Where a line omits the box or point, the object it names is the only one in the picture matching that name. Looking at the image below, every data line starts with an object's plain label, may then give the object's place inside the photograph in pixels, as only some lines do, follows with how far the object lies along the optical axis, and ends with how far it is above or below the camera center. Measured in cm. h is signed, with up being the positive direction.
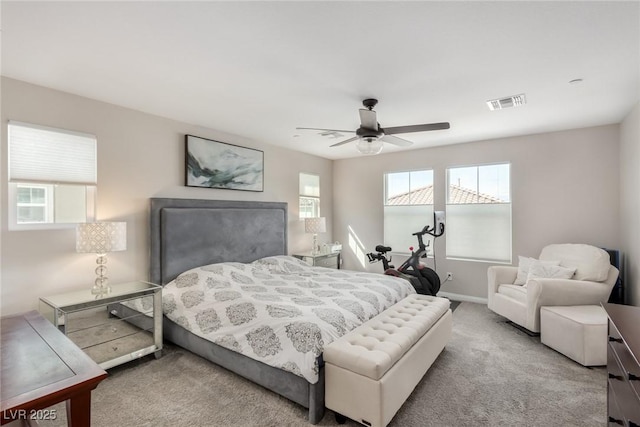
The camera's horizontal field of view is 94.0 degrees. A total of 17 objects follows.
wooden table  103 -63
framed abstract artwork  394 +70
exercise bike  456 -88
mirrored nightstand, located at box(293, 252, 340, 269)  519 -82
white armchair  326 -81
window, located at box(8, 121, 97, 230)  263 +36
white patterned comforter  222 -84
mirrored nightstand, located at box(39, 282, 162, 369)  255 -108
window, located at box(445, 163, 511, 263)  477 +0
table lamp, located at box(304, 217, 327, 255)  533 -21
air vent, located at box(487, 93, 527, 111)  307 +118
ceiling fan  289 +85
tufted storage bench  189 -106
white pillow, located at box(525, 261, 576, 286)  354 -71
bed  225 -60
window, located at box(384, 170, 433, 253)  547 +13
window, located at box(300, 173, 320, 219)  580 +36
